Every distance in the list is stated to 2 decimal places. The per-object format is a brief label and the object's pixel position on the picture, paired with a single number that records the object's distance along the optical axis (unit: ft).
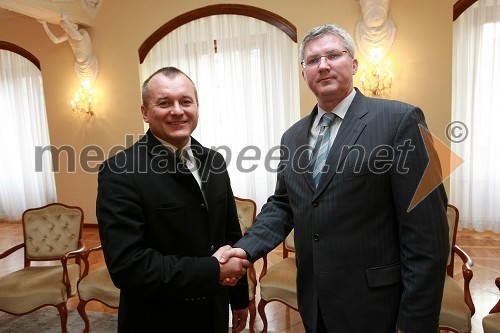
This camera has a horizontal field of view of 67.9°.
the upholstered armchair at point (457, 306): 6.91
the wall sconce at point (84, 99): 19.63
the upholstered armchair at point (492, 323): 6.54
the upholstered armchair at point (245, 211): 10.85
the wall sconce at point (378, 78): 14.65
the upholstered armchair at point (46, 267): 8.94
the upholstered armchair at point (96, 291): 8.87
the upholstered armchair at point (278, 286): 8.58
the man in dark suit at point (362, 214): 4.02
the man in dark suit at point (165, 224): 4.22
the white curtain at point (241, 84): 17.17
